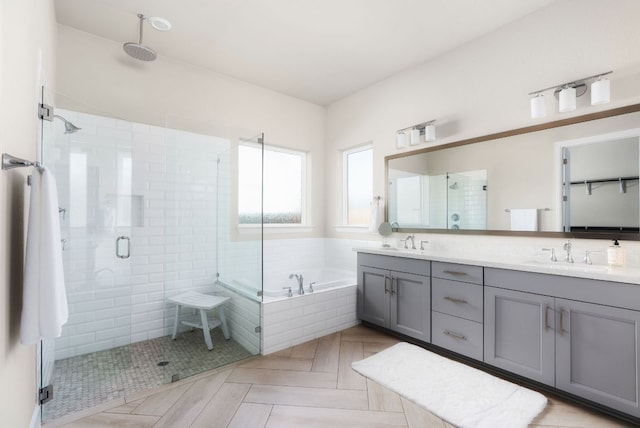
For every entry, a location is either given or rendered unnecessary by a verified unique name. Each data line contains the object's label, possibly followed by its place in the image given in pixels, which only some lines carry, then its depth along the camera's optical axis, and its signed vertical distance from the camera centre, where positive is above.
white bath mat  1.74 -1.16
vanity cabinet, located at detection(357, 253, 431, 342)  2.62 -0.74
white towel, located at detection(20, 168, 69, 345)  1.23 -0.23
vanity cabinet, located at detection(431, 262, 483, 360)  2.27 -0.73
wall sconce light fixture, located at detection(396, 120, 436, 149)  2.98 +0.88
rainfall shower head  2.44 +1.39
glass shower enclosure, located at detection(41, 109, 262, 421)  2.26 -0.33
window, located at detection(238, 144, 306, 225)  3.85 +0.43
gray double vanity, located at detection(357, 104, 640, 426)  1.73 -0.37
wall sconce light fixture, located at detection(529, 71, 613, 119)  1.98 +0.88
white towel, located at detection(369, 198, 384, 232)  3.54 +0.02
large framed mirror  2.02 +0.30
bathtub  2.59 -0.91
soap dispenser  1.91 -0.24
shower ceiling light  2.41 +1.60
